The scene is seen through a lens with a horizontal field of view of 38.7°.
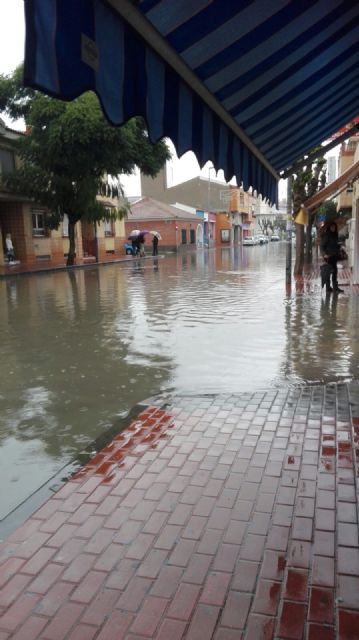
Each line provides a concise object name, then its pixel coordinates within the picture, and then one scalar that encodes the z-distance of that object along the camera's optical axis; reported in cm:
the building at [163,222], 4725
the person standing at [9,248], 2503
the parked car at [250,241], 6336
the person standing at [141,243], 3528
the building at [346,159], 2600
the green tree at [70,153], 2053
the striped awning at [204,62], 162
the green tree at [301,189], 1742
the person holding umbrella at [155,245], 3732
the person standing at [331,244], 1212
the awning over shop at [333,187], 961
